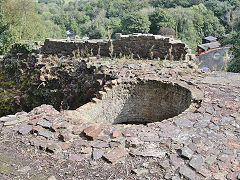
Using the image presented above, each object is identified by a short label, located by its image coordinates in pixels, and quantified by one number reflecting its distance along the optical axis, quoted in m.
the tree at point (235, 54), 13.83
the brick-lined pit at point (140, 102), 7.09
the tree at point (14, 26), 23.70
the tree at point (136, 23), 41.50
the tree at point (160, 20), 41.88
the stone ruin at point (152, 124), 4.25
